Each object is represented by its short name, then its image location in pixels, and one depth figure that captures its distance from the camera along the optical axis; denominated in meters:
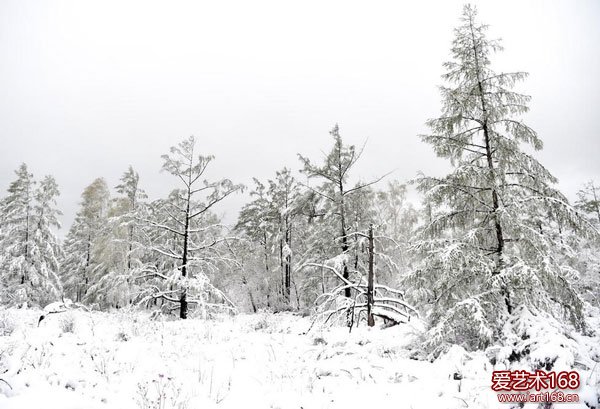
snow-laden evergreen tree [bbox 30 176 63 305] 21.94
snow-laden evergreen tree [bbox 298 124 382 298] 16.33
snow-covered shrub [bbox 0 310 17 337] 8.04
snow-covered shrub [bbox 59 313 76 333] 8.09
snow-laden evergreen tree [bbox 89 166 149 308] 20.30
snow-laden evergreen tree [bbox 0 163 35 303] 21.11
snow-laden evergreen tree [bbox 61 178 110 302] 25.10
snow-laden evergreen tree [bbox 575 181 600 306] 18.90
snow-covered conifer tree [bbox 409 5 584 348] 7.29
